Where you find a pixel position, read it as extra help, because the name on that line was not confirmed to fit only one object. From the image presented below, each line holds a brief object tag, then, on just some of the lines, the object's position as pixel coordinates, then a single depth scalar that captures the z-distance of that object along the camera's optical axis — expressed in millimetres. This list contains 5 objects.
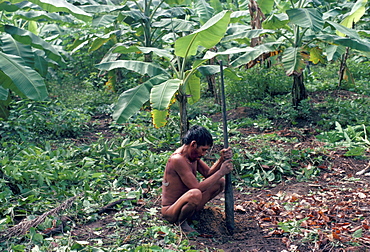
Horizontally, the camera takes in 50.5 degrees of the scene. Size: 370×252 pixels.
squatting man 3752
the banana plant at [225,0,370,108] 6598
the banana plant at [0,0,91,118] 4855
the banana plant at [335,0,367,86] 7820
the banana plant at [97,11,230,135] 4996
